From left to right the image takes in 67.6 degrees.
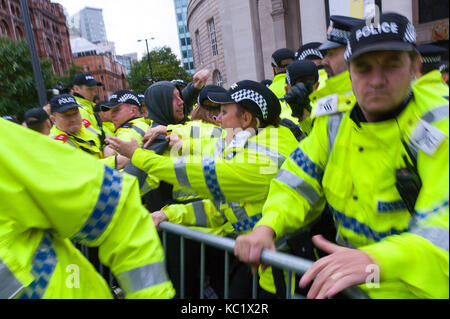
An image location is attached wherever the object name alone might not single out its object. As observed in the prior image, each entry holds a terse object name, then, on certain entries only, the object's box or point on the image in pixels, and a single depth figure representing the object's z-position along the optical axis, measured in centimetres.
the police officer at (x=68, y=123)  429
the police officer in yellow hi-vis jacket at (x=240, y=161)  232
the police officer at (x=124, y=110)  424
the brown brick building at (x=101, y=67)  8631
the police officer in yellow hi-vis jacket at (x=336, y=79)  176
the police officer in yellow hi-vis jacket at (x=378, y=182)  113
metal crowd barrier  142
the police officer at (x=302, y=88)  299
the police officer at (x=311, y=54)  446
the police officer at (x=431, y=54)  246
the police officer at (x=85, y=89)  620
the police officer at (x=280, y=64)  513
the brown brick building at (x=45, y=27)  4384
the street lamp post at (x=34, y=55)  690
